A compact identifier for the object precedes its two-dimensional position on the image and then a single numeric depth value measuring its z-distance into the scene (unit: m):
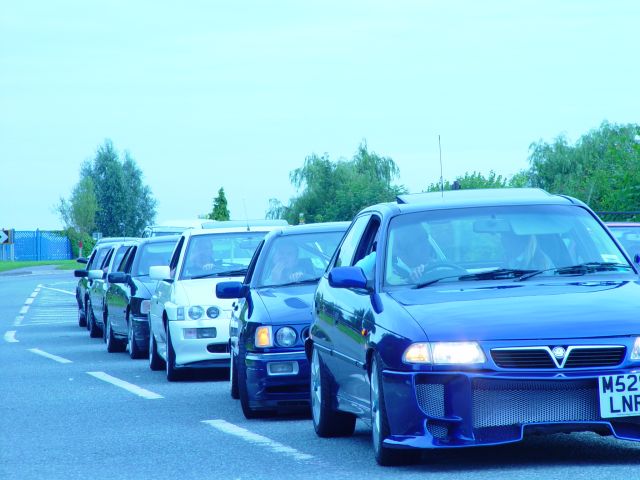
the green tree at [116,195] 150.88
